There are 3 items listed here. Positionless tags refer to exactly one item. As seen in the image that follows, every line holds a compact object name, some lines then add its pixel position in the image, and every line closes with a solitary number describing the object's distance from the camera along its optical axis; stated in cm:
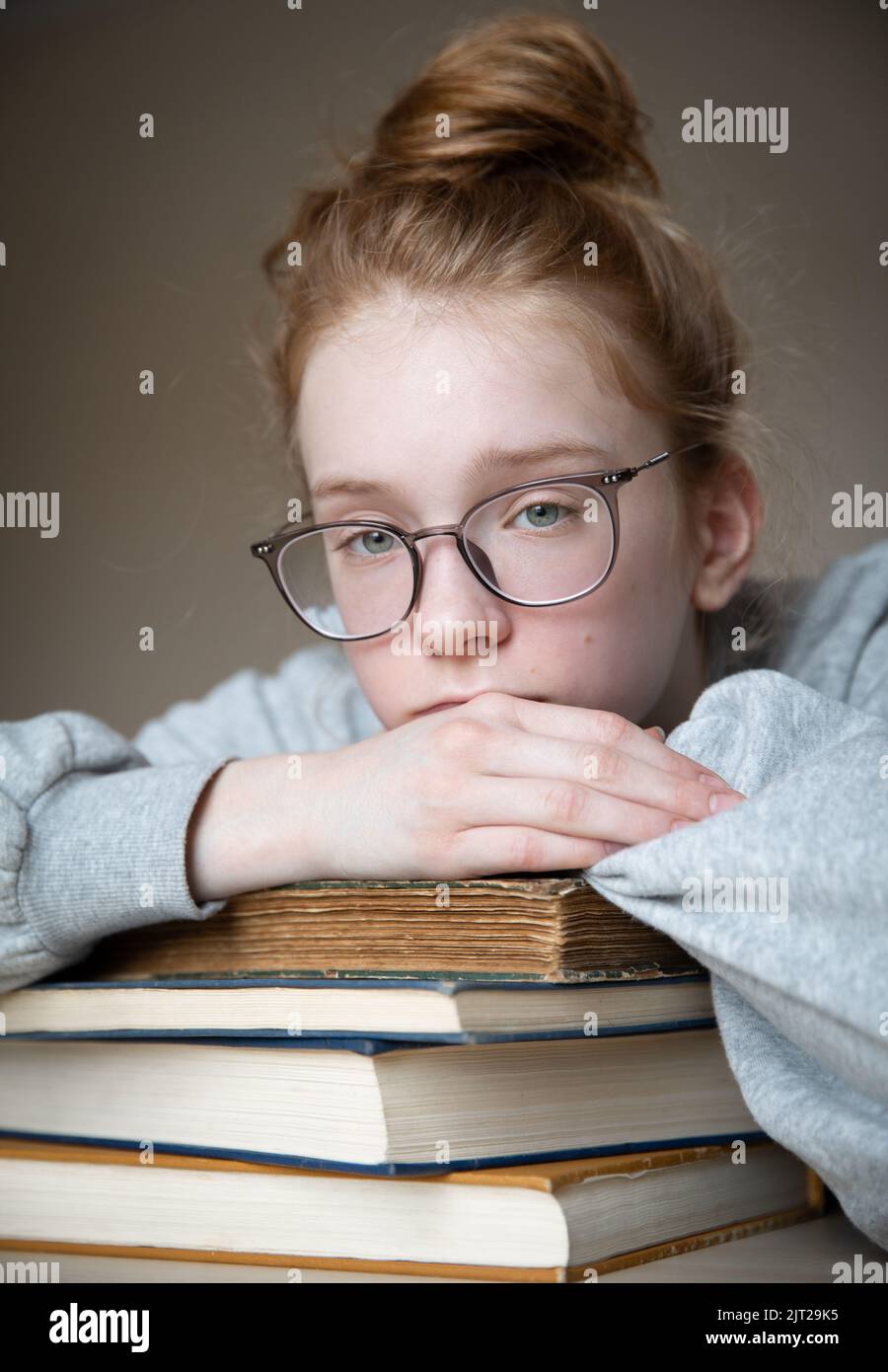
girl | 63
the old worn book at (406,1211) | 64
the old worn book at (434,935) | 65
